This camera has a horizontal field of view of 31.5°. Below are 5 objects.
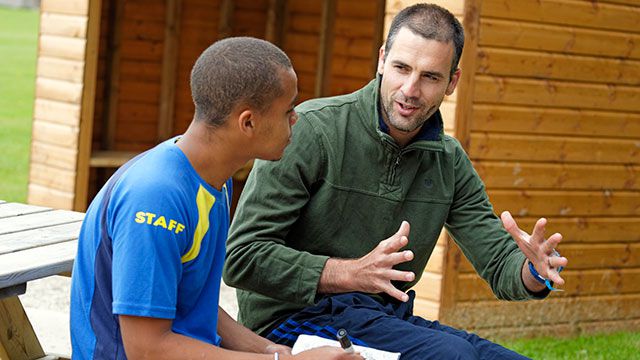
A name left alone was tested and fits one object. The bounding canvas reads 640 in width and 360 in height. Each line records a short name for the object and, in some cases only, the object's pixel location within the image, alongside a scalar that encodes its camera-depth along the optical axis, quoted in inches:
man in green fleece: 124.6
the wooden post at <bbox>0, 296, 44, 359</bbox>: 155.0
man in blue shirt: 95.7
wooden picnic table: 123.4
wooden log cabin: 245.0
